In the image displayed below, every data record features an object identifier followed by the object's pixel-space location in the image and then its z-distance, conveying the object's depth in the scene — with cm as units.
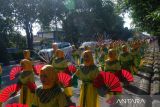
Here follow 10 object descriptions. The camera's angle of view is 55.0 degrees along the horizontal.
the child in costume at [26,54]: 528
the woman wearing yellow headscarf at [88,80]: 328
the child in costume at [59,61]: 480
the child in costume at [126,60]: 661
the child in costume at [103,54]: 739
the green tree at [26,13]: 1630
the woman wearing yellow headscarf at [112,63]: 454
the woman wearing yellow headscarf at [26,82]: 332
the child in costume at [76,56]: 932
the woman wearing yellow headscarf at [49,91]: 243
